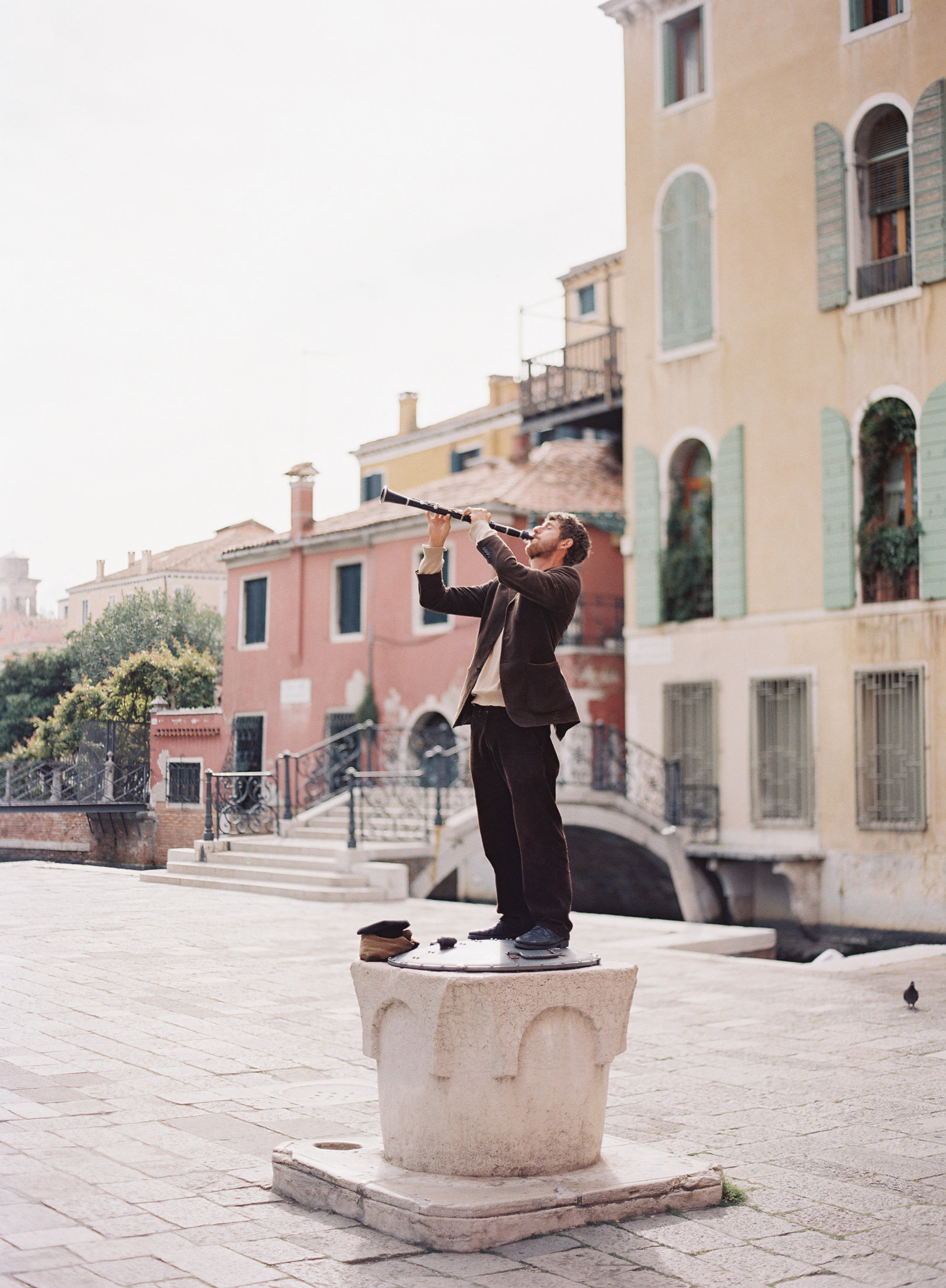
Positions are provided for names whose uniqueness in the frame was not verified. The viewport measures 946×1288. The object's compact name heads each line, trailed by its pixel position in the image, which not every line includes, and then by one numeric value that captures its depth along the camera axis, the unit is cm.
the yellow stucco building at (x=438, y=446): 3064
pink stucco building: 2062
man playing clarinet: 429
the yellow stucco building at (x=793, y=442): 1620
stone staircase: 1491
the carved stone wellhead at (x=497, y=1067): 395
